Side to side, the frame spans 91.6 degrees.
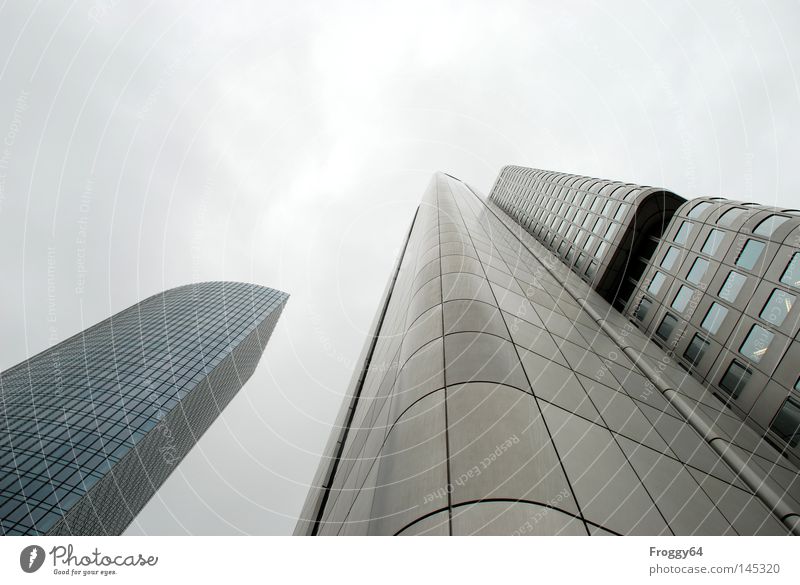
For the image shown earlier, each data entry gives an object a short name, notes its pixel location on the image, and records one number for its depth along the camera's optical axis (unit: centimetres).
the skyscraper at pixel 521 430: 568
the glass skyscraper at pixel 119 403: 6119
